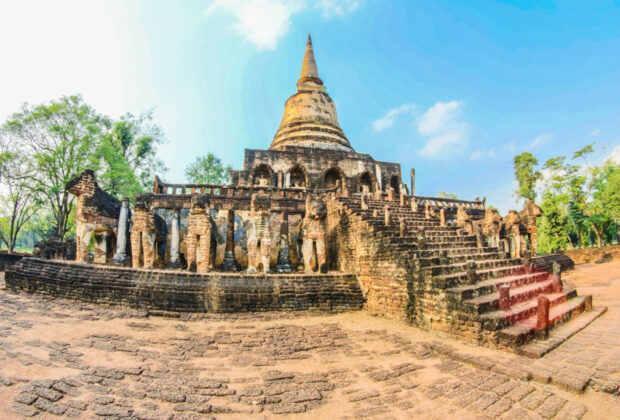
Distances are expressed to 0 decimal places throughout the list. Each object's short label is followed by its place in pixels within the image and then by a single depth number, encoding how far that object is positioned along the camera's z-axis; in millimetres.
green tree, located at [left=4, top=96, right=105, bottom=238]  20141
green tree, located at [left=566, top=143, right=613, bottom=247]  26797
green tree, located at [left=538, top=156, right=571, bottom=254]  28031
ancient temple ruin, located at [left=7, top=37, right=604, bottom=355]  6906
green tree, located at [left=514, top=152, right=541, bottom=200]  31688
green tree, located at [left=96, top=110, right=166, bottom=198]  21328
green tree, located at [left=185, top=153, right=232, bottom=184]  32750
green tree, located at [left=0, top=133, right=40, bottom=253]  20578
